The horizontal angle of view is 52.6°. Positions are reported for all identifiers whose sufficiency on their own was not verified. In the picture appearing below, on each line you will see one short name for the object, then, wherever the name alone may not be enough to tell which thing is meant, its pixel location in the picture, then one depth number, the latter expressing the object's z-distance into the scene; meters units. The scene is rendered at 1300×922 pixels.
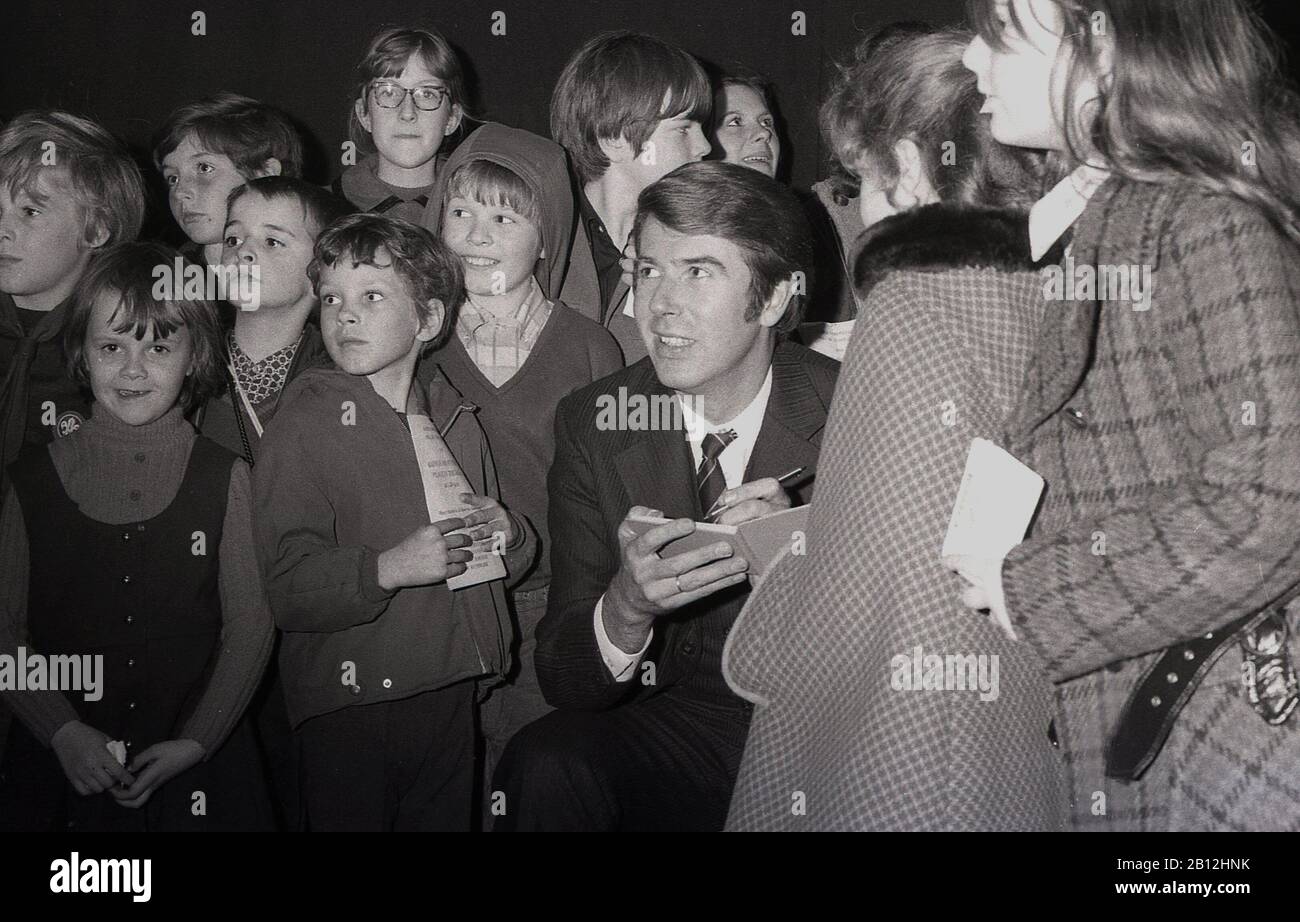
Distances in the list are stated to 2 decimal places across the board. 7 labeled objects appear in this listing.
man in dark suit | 2.20
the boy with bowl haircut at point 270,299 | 2.54
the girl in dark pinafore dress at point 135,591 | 2.41
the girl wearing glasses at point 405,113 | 2.68
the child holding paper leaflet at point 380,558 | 2.36
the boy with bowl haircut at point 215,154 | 2.68
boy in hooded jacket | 2.49
